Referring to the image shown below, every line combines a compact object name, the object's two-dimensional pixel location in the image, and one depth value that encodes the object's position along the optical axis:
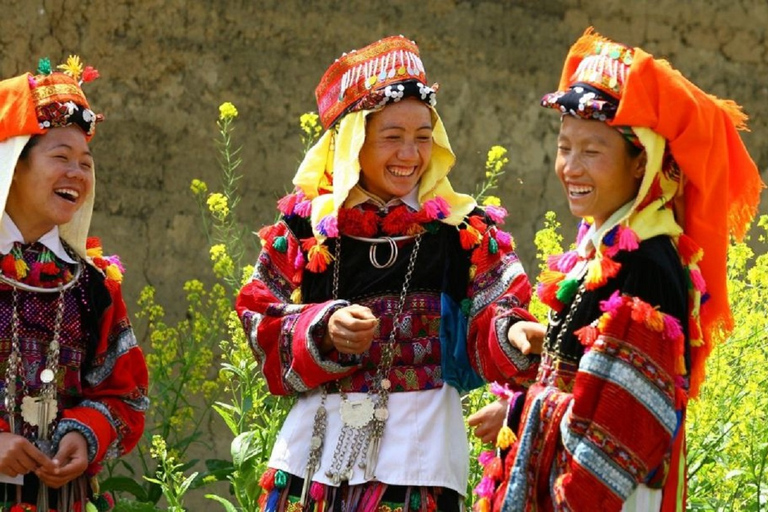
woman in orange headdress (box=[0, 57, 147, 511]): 7.85
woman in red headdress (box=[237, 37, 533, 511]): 7.77
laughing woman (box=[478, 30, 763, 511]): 6.43
